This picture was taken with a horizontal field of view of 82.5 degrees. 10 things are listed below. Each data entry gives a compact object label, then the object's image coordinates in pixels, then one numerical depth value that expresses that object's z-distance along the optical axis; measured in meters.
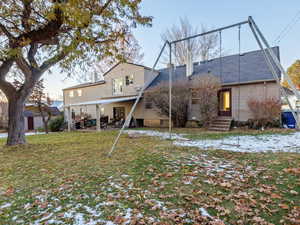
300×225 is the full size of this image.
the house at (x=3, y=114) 24.19
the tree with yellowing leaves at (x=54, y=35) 5.48
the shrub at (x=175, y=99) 13.10
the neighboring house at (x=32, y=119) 27.87
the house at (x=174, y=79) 11.53
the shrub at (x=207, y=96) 11.45
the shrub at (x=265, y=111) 9.90
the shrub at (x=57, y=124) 19.36
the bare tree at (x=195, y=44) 21.11
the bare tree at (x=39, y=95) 16.16
